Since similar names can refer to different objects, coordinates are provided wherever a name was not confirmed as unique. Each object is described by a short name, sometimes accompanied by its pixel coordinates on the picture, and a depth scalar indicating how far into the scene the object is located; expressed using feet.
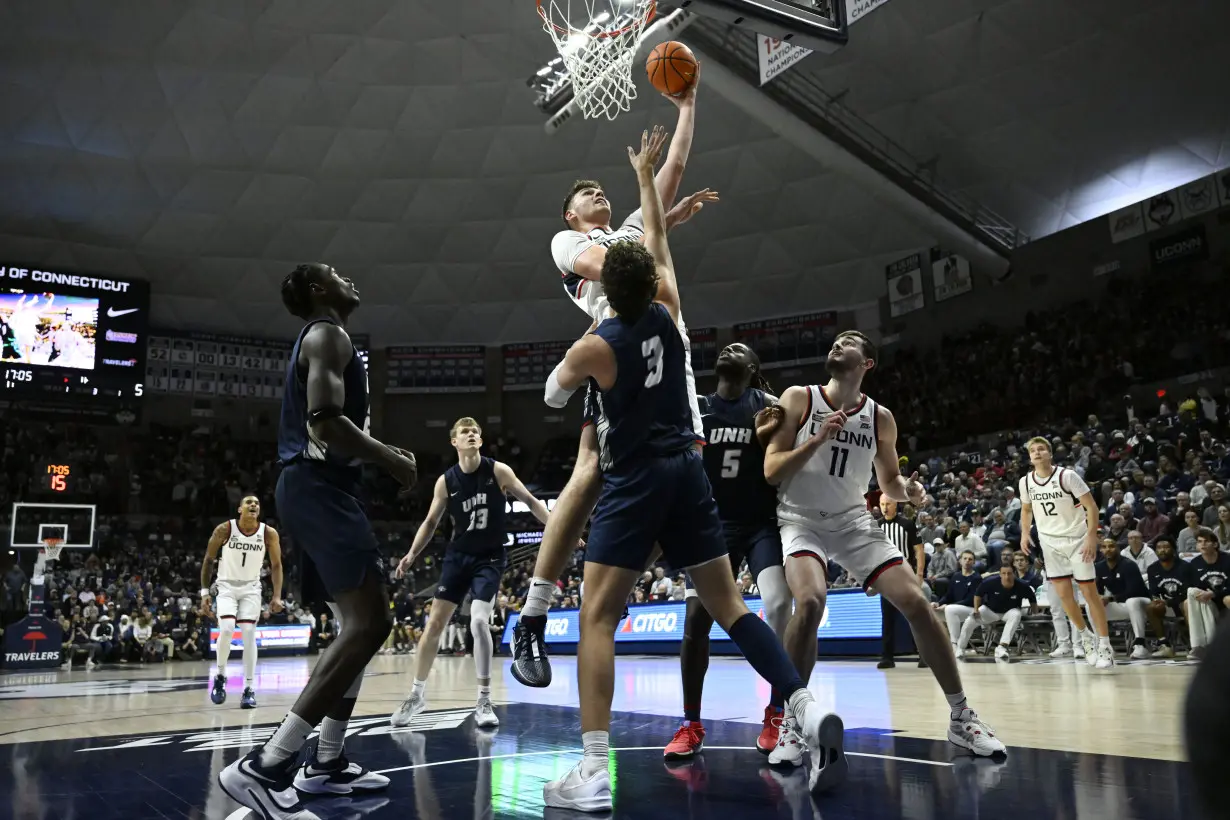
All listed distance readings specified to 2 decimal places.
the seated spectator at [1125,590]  37.32
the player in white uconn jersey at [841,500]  15.85
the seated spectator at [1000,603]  40.91
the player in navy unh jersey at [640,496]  12.53
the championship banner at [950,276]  90.94
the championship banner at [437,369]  117.19
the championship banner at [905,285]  96.32
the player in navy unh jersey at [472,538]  24.07
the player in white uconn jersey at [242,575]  31.32
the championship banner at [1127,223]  78.43
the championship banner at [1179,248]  73.82
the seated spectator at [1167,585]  35.82
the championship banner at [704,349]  110.11
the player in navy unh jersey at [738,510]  17.04
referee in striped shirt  40.22
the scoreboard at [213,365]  106.52
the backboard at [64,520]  72.02
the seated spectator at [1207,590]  33.96
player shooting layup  13.76
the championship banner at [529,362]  115.85
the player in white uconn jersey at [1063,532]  33.47
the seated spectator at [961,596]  42.24
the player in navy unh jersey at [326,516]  12.10
